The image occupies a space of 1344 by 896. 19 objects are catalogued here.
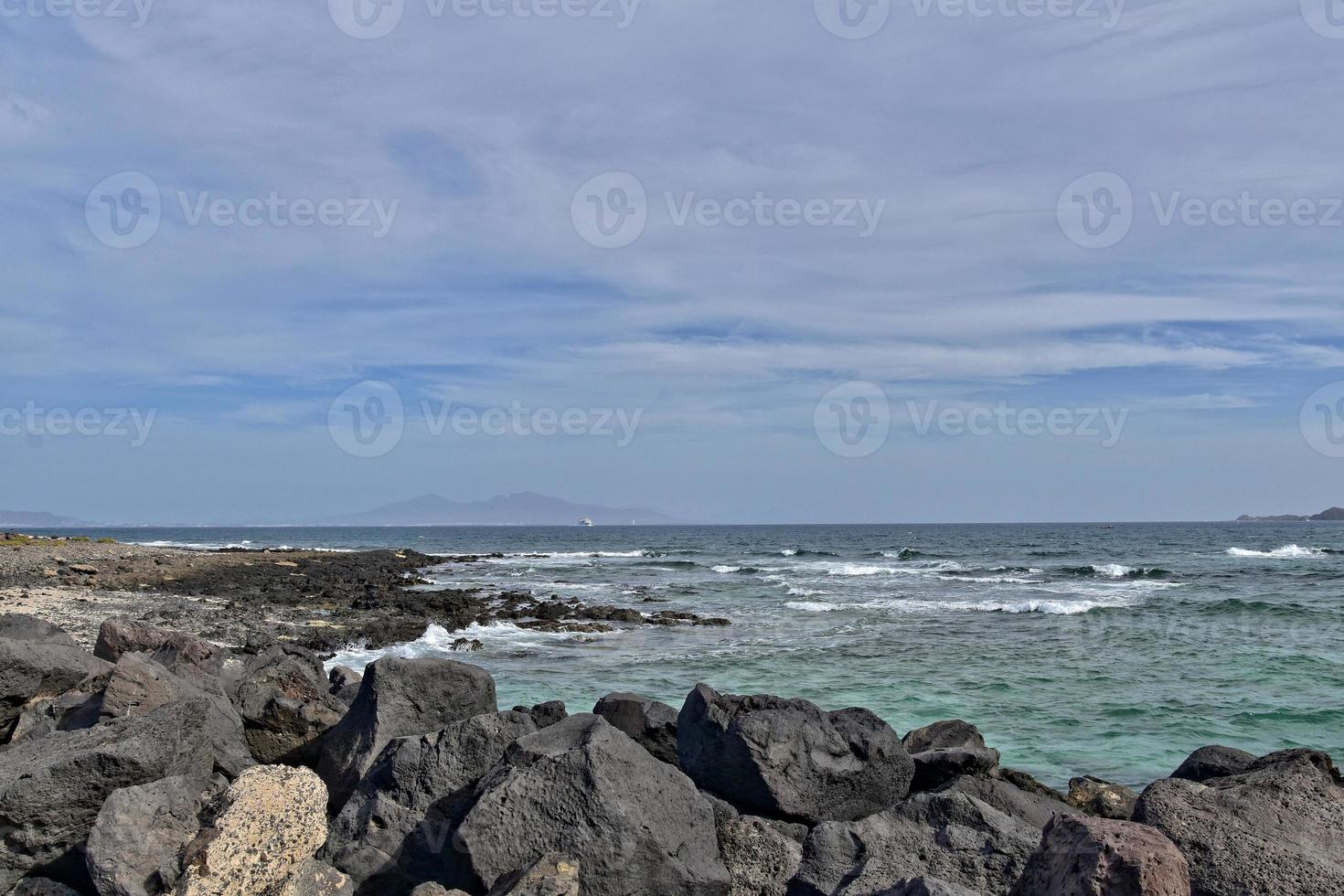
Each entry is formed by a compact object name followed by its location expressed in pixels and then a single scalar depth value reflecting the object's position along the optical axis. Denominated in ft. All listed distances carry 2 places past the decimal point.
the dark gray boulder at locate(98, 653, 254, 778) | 24.59
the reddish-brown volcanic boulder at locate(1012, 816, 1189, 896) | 13.94
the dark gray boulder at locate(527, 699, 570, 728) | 29.12
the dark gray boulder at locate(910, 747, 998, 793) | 27.50
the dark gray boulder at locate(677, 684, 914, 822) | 24.43
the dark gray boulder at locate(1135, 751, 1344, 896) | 16.89
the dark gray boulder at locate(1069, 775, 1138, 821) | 26.05
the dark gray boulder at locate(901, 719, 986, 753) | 32.91
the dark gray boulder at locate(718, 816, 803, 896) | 20.29
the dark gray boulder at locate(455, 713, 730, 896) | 18.45
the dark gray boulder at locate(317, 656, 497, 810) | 24.29
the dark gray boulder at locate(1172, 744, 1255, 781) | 27.86
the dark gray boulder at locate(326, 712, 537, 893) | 19.85
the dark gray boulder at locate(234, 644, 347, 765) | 27.48
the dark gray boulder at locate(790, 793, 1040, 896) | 19.01
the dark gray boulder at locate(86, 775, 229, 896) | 17.78
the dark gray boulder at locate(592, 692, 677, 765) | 29.07
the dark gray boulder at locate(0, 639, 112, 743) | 27.48
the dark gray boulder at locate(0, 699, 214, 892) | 19.40
